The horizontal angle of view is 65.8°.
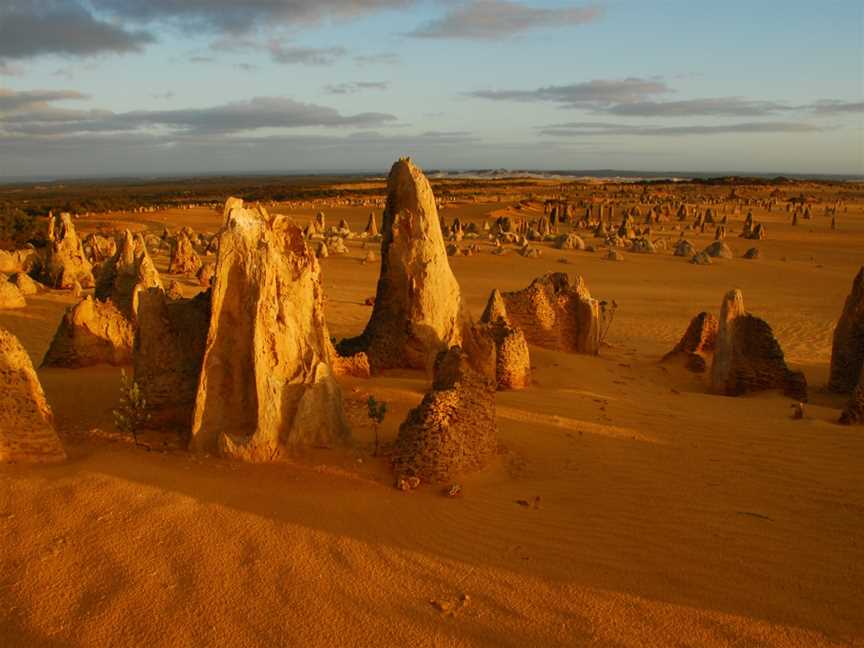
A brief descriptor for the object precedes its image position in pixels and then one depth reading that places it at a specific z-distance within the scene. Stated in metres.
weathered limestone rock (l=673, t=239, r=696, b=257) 30.09
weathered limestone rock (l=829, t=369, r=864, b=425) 7.52
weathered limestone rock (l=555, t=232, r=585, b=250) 32.03
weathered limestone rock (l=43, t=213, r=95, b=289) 17.16
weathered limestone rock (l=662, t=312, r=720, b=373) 11.75
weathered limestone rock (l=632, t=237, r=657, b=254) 31.36
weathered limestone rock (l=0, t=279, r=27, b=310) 14.09
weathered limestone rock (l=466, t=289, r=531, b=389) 8.59
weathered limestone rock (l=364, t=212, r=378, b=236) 37.81
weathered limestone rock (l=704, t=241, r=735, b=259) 29.42
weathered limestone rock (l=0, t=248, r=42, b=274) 18.86
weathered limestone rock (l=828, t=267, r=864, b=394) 9.55
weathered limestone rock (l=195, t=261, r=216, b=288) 18.36
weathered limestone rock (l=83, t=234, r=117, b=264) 22.17
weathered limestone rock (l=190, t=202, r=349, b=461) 5.34
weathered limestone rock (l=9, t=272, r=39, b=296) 15.57
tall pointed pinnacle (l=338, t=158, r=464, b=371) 8.75
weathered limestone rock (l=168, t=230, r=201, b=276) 21.20
